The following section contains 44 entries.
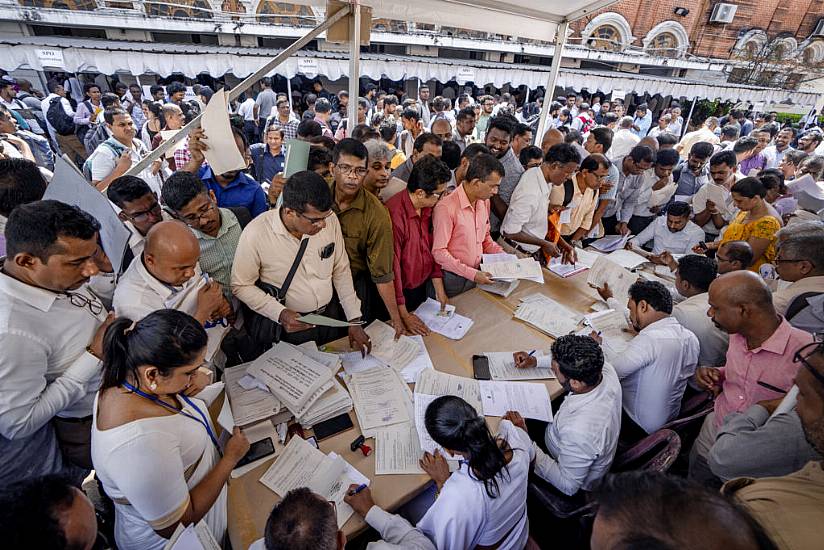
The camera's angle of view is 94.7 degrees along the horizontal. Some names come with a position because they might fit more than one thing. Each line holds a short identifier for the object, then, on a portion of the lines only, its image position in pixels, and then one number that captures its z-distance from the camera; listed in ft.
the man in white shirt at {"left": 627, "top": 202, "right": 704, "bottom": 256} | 12.00
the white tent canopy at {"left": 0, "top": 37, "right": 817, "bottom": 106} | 31.10
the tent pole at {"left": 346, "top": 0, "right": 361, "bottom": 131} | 9.65
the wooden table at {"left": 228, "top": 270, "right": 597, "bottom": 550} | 4.79
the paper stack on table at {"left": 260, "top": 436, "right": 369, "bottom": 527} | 4.99
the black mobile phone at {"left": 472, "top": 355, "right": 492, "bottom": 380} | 7.10
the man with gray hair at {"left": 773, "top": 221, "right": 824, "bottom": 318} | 7.56
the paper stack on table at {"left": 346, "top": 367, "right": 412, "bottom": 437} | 6.02
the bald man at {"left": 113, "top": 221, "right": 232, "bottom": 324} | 5.30
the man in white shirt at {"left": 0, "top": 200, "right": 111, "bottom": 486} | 4.35
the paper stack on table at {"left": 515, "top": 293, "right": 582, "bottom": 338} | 8.49
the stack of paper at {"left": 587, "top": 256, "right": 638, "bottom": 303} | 9.65
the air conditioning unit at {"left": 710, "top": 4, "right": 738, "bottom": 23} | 62.80
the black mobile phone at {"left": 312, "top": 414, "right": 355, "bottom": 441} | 5.74
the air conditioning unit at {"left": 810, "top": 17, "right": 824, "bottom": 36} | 67.10
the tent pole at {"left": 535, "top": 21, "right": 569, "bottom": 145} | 12.83
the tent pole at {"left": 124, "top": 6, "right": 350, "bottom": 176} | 7.70
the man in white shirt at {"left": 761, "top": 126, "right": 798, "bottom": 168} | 19.54
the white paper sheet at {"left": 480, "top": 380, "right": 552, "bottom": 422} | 6.49
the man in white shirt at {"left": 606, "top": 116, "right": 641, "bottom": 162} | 21.06
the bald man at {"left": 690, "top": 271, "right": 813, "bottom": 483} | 5.98
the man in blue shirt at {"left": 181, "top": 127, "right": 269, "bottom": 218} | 9.43
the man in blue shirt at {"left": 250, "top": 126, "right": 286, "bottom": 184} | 16.17
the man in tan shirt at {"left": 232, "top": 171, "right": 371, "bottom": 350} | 6.24
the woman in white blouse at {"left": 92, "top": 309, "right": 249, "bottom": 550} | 3.61
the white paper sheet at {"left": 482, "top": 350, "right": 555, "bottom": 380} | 7.18
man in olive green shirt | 7.32
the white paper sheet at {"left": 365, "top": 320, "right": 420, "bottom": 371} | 7.24
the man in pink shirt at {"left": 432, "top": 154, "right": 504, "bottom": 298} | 8.44
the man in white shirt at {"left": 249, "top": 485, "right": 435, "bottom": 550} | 3.71
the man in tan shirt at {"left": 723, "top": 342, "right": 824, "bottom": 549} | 3.39
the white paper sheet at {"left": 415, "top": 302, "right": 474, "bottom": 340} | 8.21
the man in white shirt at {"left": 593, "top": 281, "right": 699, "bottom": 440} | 6.80
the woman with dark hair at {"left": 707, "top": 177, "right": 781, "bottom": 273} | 10.46
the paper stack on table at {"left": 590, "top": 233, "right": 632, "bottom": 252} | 13.20
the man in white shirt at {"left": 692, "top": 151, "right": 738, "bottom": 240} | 13.21
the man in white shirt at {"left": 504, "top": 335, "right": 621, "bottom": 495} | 5.88
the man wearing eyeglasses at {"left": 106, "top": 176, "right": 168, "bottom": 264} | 6.91
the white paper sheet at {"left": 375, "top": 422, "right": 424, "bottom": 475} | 5.40
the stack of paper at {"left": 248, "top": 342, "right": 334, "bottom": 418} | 5.77
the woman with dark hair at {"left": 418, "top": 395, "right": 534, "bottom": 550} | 4.73
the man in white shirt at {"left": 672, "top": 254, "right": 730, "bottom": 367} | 7.75
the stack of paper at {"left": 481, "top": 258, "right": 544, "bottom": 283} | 8.78
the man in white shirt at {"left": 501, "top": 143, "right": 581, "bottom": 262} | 10.19
